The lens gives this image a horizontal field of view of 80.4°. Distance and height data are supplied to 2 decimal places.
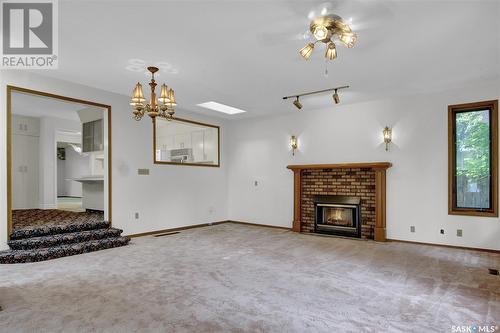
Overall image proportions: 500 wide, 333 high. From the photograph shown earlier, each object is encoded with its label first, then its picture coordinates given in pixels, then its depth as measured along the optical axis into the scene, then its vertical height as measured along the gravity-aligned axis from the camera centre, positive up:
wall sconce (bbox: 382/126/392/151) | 5.80 +0.61
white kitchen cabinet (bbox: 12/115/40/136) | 7.94 +1.10
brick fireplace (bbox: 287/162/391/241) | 5.82 -0.53
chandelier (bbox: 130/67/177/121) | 3.85 +0.83
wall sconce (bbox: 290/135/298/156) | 7.07 +0.54
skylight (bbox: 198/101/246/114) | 6.61 +1.37
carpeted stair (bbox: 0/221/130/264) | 4.21 -1.21
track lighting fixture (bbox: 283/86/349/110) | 5.17 +1.37
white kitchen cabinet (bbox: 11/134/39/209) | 7.91 -0.15
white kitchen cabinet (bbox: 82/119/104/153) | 6.98 +0.72
